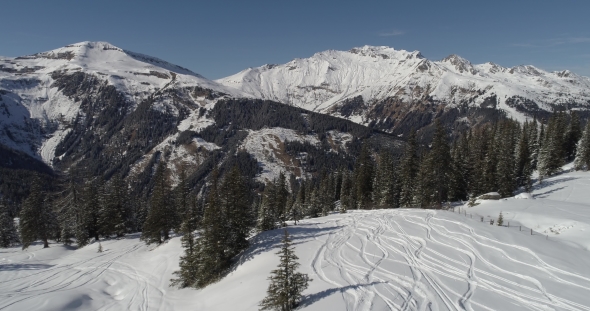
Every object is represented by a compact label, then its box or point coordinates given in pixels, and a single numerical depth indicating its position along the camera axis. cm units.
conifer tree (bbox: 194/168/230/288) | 3055
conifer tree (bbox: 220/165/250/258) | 3259
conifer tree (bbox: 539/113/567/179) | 6412
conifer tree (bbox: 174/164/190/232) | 5031
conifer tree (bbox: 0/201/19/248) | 6147
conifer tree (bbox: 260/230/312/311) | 1847
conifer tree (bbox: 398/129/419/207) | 5812
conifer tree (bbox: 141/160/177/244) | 4603
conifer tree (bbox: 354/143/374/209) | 6866
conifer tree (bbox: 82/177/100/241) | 5288
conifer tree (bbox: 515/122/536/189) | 6419
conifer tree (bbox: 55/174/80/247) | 5456
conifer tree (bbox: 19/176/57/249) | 5206
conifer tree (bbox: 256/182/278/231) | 4028
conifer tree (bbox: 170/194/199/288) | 3153
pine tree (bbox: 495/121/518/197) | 5569
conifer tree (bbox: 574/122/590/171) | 6050
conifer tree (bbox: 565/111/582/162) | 7394
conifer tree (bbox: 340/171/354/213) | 7250
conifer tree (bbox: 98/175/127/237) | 5347
